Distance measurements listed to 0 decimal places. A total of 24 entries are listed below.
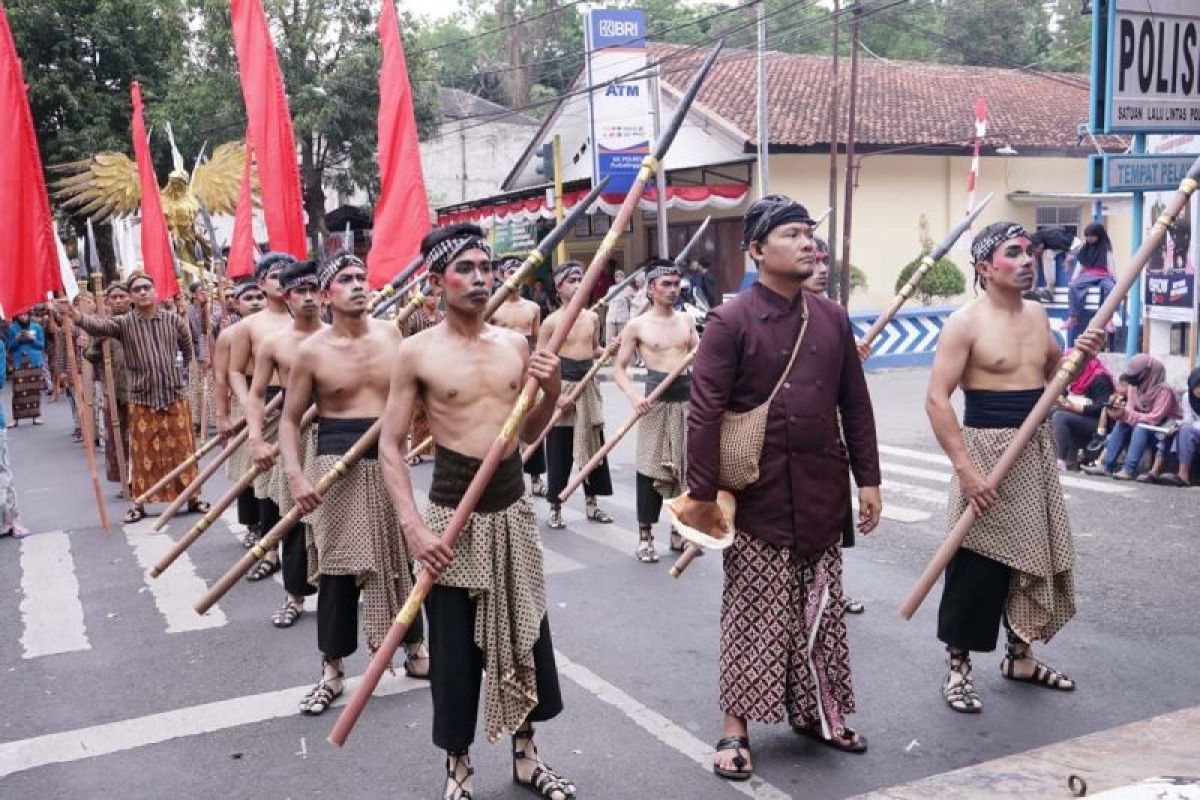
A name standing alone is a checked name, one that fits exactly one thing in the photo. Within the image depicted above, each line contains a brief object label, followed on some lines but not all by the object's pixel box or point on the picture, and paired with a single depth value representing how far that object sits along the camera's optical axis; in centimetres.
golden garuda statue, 1969
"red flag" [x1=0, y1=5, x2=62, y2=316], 734
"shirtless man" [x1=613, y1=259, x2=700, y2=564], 761
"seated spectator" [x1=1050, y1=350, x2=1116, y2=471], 1064
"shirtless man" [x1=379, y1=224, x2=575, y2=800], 396
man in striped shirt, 963
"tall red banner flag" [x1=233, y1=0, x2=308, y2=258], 680
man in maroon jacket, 419
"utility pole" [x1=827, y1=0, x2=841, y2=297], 2041
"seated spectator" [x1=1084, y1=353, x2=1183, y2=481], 992
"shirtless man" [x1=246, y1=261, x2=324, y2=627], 585
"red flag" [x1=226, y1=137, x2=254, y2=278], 877
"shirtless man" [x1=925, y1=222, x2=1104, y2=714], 477
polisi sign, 780
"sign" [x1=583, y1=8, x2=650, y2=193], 1828
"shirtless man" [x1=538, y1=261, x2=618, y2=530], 892
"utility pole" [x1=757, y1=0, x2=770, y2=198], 1898
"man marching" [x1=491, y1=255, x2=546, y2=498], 930
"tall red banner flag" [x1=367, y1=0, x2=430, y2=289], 608
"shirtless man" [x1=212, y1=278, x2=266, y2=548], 773
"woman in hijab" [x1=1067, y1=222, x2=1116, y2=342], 1306
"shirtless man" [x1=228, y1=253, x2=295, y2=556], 710
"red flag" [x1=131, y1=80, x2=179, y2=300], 916
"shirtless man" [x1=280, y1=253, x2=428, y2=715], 512
